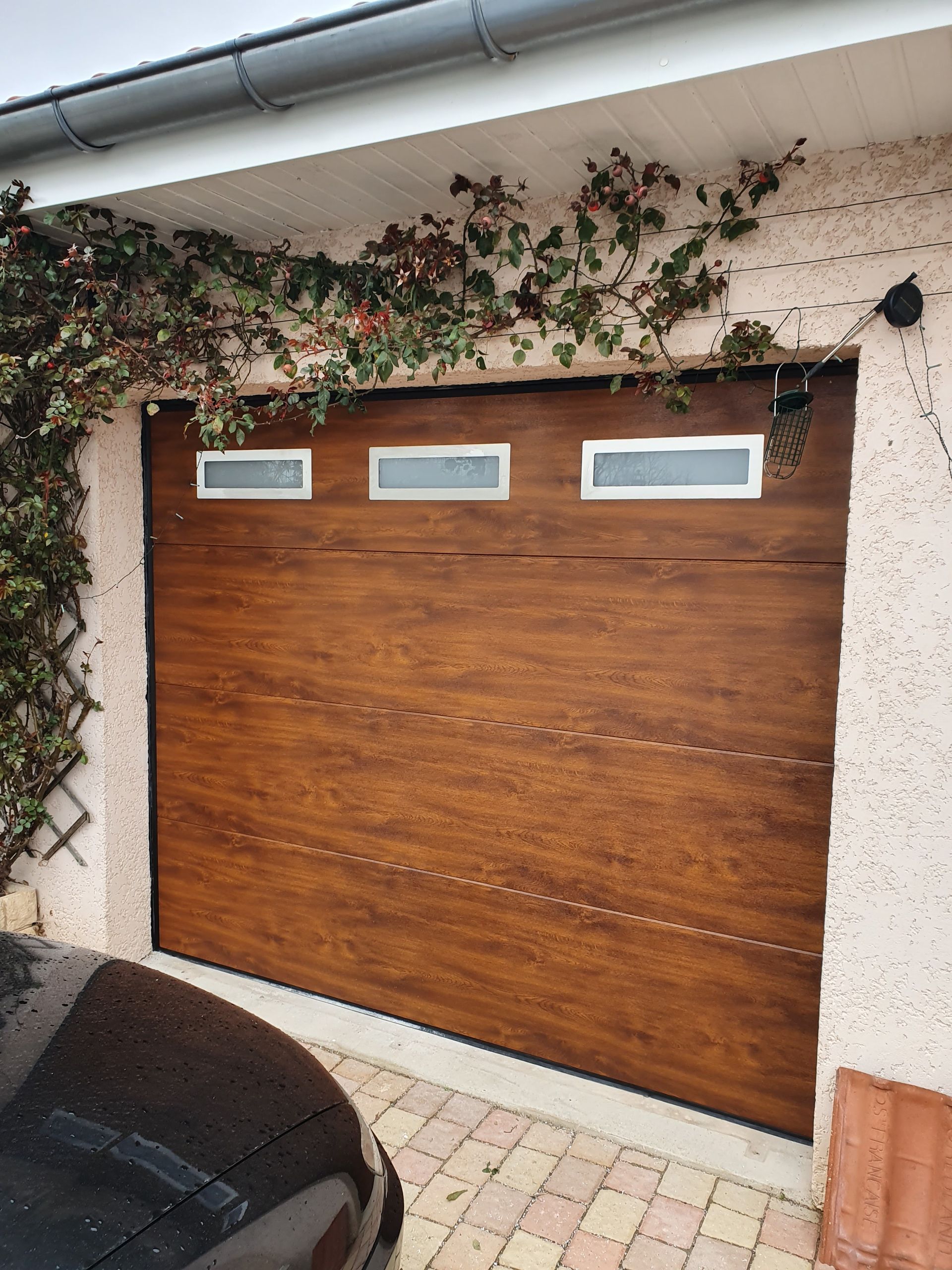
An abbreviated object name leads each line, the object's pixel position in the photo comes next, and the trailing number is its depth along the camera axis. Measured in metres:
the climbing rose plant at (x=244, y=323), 2.76
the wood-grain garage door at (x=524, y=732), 2.95
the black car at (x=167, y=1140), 1.51
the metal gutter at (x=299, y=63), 2.02
